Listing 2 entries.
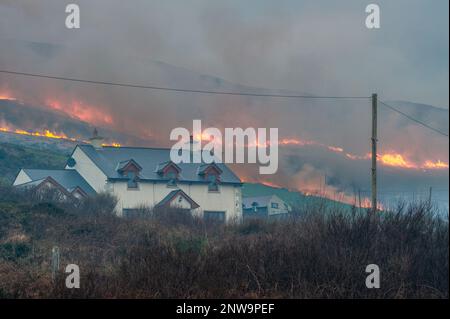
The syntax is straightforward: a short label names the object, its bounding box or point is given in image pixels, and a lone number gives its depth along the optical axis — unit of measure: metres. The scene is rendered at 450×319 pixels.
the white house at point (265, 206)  61.94
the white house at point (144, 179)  47.00
